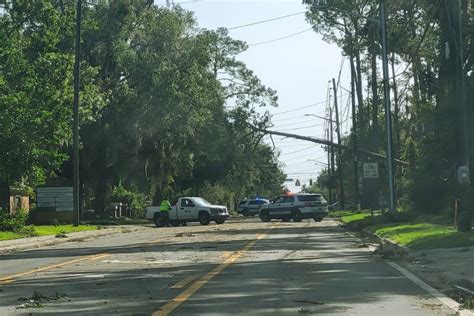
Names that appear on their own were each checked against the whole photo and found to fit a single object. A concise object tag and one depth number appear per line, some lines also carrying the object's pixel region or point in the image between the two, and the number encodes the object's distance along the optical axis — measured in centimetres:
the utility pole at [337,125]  6521
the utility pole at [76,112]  3647
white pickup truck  4459
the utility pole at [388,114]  3208
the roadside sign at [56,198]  4297
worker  4419
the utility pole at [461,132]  2194
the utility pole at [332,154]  7452
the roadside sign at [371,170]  3359
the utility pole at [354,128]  4972
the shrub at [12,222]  3189
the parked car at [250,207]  7612
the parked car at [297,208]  4753
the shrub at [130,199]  7144
